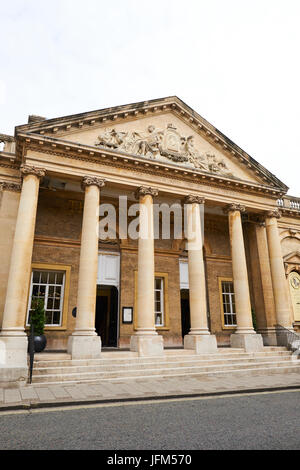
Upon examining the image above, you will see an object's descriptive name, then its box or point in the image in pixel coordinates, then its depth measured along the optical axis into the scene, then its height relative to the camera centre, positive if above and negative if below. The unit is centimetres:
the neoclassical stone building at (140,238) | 1141 +437
